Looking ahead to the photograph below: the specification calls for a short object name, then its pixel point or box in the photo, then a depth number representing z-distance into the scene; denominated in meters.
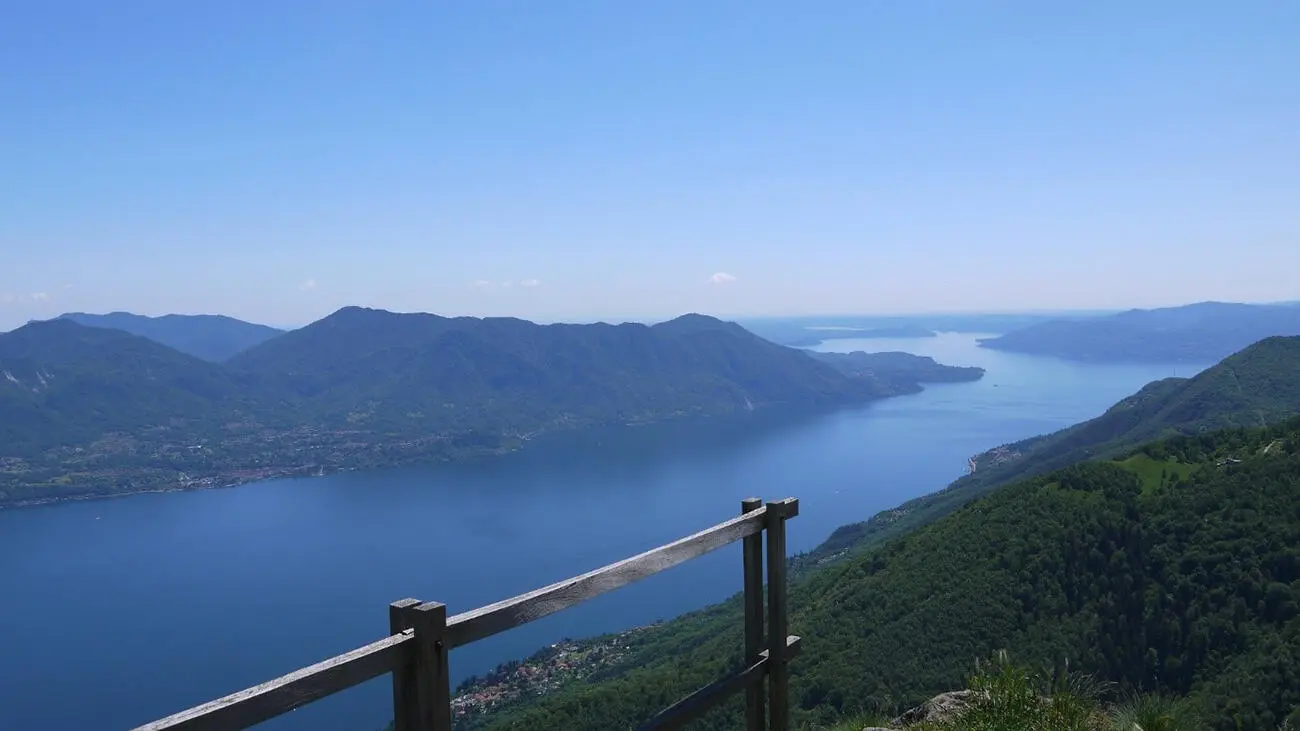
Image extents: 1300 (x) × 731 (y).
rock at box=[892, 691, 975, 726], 4.72
